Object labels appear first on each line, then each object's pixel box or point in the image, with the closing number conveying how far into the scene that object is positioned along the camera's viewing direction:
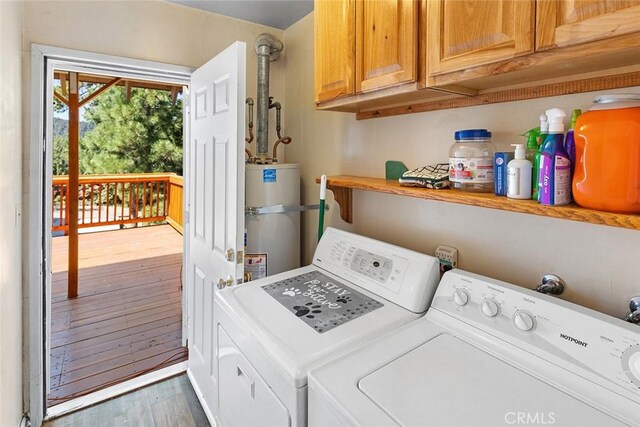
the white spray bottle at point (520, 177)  0.99
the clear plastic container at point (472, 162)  1.16
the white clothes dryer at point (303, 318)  1.00
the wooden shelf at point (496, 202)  0.78
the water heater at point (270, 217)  1.96
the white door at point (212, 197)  1.60
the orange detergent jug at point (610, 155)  0.78
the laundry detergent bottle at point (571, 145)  0.90
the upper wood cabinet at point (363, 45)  1.19
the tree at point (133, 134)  7.71
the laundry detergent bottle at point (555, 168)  0.90
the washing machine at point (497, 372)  0.77
